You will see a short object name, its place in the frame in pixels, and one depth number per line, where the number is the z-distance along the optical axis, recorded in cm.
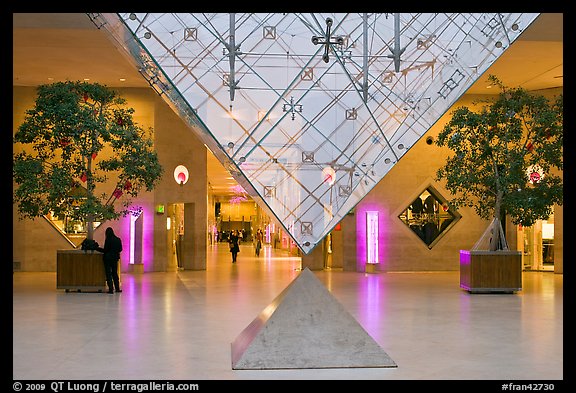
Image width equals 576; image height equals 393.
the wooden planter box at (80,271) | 1498
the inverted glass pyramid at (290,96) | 757
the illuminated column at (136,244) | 2061
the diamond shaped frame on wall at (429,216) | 2208
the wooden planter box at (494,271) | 1506
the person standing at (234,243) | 2591
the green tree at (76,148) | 1473
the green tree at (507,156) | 1523
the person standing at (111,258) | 1465
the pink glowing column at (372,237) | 2127
